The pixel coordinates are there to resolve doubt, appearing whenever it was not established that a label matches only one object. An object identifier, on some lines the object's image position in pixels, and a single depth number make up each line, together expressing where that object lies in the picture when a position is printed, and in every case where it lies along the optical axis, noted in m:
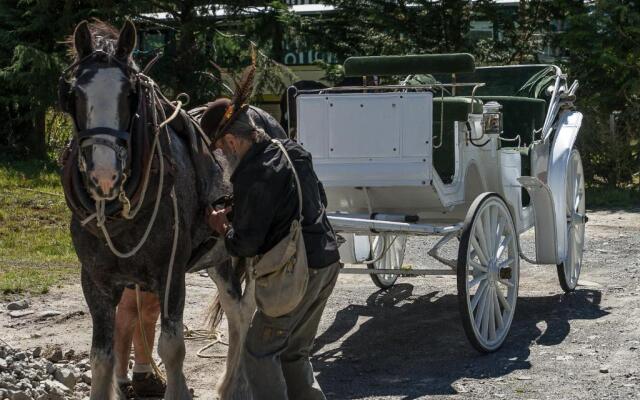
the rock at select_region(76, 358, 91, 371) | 6.72
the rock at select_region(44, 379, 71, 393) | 5.96
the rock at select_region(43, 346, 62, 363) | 6.79
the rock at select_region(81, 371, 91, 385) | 6.45
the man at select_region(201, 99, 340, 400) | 4.80
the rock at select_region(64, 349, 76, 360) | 6.95
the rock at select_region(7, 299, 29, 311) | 8.47
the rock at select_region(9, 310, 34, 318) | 8.29
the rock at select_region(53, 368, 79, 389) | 6.20
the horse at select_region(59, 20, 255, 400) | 4.86
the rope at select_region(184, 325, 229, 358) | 7.31
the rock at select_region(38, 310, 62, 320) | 8.27
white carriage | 7.24
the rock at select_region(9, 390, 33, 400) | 5.66
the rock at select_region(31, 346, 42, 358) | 6.73
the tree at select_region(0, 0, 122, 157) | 17.23
